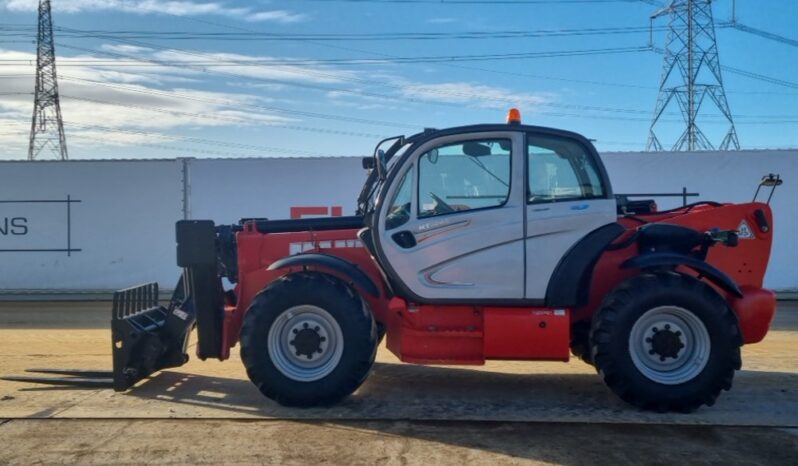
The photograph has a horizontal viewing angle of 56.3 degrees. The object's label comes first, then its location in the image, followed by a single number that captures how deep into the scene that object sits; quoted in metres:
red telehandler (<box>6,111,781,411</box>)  5.93
